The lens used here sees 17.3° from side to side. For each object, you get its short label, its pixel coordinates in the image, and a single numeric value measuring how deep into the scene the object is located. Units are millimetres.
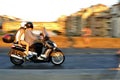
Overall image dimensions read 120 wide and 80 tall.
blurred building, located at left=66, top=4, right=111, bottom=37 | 42094
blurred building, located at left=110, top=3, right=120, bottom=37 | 36119
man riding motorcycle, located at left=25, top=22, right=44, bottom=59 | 13797
